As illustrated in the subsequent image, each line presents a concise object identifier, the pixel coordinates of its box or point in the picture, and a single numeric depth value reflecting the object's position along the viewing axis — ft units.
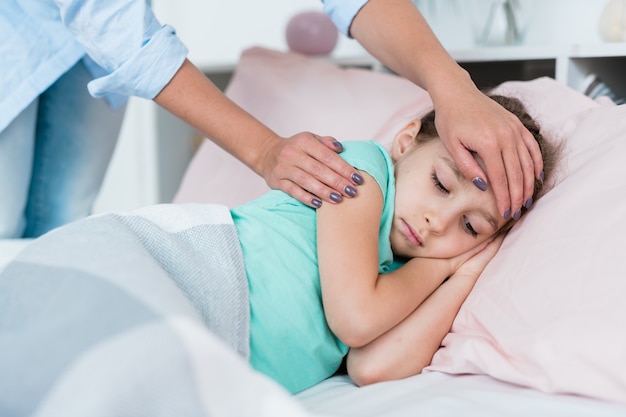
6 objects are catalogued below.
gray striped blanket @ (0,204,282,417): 2.25
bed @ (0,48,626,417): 2.86
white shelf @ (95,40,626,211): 5.27
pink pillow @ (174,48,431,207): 5.40
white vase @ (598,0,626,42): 5.34
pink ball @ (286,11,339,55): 7.47
